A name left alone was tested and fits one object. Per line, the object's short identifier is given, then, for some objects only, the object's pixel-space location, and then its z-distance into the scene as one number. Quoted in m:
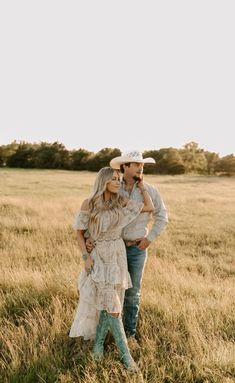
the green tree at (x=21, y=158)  72.38
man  4.08
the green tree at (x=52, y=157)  72.38
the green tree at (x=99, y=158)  71.81
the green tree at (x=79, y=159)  72.94
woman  3.69
